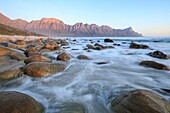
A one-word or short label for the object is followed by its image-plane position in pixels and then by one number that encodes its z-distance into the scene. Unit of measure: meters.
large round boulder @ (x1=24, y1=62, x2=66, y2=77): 3.28
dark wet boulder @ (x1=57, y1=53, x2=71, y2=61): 5.50
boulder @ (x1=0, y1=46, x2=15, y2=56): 5.35
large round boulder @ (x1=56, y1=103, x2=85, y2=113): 1.83
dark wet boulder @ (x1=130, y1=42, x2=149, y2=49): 12.21
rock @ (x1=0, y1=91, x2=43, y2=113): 1.60
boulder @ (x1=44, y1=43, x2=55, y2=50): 9.26
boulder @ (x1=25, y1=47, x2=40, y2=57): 5.96
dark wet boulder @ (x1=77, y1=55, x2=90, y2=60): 6.04
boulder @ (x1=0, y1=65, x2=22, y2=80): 2.99
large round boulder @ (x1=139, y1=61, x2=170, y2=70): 4.20
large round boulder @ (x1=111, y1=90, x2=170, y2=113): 1.63
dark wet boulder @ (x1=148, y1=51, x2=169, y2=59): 6.44
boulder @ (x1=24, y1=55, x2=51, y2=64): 4.30
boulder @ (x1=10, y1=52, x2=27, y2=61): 5.06
